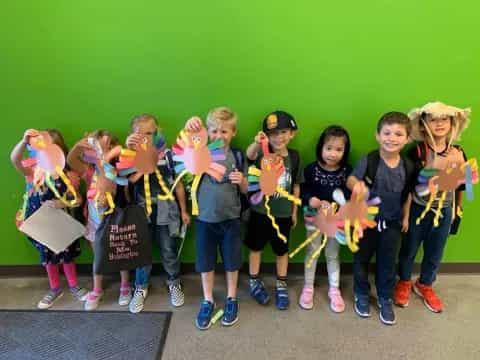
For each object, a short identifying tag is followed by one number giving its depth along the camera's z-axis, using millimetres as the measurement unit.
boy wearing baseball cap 1974
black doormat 1834
